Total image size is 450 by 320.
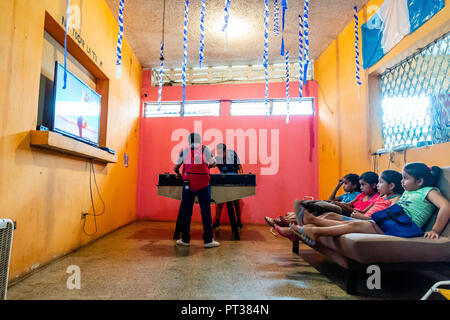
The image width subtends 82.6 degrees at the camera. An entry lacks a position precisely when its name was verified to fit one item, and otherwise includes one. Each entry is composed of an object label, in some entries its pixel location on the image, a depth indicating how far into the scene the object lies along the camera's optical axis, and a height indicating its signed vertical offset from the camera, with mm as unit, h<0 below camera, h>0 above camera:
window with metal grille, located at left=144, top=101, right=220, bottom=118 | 5055 +1369
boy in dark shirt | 3912 +235
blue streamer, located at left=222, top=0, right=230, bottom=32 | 2426 +1579
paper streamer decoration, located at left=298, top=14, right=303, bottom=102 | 3108 +1792
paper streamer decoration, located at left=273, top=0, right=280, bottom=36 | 2883 +1808
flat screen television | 2219 +666
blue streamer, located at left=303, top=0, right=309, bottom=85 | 2654 +1660
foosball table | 3246 -104
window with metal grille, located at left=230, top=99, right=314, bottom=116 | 4914 +1381
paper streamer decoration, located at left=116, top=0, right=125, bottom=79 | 2396 +1469
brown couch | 1592 -436
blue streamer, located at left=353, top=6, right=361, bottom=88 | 3227 +1718
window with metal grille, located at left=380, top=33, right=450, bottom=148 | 2217 +826
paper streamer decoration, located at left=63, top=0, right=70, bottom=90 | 2273 +1325
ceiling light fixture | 3721 +2282
